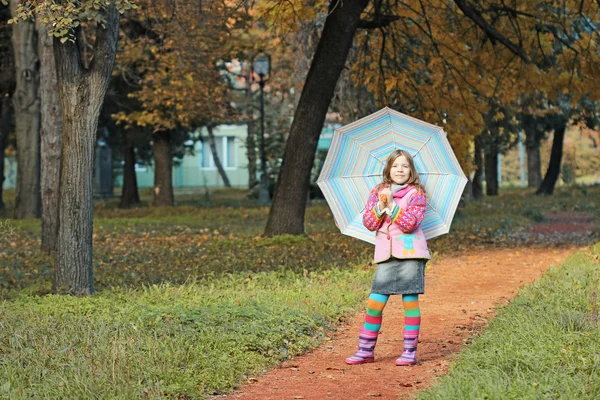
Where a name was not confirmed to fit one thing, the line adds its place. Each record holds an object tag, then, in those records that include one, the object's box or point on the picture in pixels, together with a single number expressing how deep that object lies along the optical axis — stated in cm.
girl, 782
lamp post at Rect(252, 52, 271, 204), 3275
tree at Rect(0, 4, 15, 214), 3034
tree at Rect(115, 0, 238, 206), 2406
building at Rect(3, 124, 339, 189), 7388
